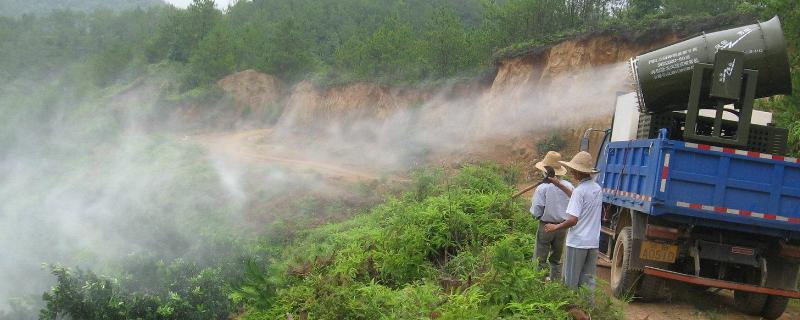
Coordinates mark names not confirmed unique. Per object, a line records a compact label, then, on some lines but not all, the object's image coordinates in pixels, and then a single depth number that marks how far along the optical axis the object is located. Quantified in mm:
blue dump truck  7141
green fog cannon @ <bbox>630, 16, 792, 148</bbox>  7414
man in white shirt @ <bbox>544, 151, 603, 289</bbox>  6105
